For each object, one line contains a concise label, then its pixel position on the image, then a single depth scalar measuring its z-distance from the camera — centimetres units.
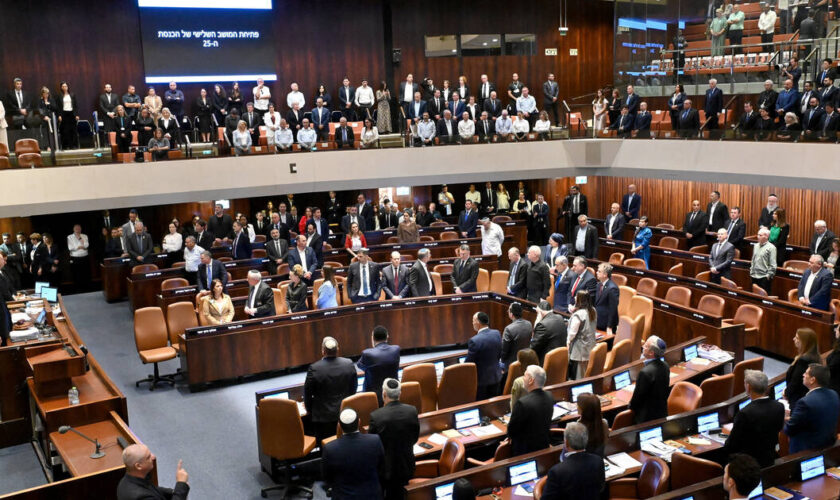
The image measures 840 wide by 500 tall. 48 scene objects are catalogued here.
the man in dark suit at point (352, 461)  524
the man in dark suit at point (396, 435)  568
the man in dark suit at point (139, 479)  464
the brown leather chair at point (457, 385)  764
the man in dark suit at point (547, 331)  820
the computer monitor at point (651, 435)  617
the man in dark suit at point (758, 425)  538
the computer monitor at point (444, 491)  522
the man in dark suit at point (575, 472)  477
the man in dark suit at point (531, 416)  578
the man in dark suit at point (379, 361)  724
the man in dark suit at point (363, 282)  1097
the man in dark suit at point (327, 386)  686
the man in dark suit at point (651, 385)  636
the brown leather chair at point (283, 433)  687
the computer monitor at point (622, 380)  761
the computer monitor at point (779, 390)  691
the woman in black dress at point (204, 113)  1695
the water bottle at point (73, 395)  731
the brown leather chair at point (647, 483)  535
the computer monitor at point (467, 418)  675
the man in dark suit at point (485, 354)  776
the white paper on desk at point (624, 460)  587
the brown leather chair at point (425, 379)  755
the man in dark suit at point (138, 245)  1366
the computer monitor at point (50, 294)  1059
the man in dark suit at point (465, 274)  1142
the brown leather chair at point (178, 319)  1055
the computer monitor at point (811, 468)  550
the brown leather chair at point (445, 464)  579
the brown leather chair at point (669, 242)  1433
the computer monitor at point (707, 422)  648
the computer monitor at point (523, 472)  559
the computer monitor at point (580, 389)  728
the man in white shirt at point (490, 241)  1355
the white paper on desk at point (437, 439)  646
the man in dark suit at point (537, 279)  1036
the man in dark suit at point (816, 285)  979
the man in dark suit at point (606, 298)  934
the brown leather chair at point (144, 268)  1290
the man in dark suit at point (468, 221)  1562
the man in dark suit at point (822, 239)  1119
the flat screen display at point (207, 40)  1777
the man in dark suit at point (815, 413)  558
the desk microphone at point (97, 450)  598
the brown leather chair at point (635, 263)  1252
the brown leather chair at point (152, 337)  993
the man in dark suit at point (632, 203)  1569
